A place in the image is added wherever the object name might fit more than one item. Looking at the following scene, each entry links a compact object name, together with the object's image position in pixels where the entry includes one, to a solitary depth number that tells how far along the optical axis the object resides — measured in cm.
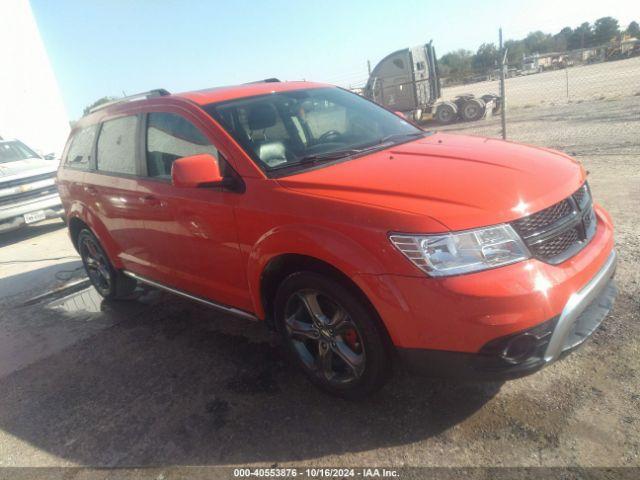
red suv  218
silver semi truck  1782
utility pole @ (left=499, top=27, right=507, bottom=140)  798
